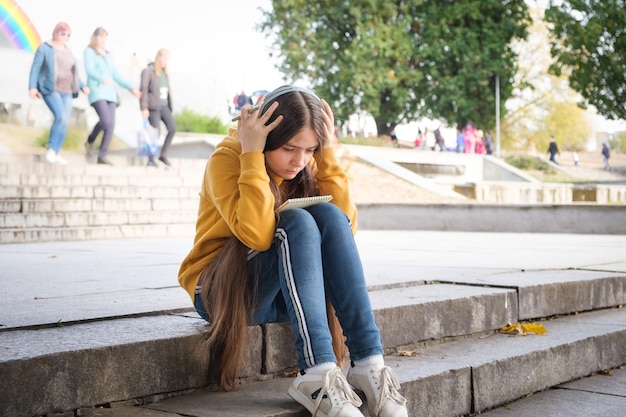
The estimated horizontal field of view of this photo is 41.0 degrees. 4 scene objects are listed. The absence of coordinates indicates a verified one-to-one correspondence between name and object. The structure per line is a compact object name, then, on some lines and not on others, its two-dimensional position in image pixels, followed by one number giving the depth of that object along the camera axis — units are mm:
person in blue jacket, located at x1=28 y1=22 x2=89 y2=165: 13023
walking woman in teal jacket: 13961
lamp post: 33088
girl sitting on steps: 2842
